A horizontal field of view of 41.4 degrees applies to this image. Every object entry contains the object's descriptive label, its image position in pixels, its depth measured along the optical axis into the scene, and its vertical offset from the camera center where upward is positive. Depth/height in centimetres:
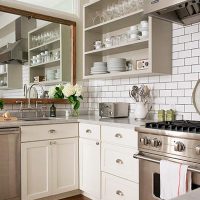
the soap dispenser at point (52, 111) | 338 -18
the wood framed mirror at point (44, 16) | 312 +104
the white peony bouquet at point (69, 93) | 326 +5
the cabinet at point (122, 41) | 253 +60
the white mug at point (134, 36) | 273 +63
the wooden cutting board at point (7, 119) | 277 -24
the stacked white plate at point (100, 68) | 316 +35
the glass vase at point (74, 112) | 338 -20
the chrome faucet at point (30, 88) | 325 +11
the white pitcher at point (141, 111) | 266 -14
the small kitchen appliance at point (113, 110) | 291 -14
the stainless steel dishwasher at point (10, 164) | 248 -64
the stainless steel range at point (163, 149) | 177 -38
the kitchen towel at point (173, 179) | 176 -56
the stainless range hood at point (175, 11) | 195 +70
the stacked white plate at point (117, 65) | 295 +36
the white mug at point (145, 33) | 260 +63
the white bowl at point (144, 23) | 262 +73
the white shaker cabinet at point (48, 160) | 263 -66
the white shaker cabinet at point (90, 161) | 272 -68
